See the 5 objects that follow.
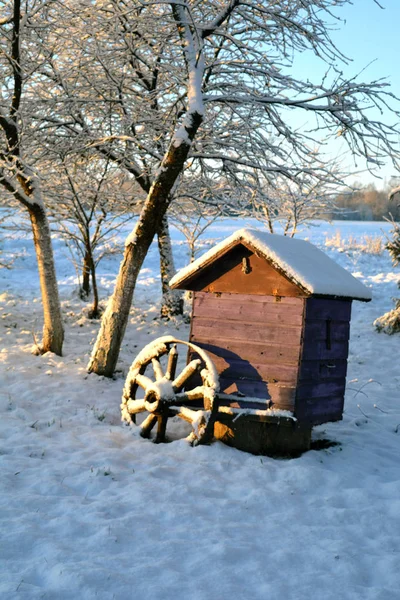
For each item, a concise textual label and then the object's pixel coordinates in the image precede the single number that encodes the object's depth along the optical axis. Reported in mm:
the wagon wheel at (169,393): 5941
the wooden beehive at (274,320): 5902
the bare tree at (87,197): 12461
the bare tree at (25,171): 8414
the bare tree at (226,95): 7898
